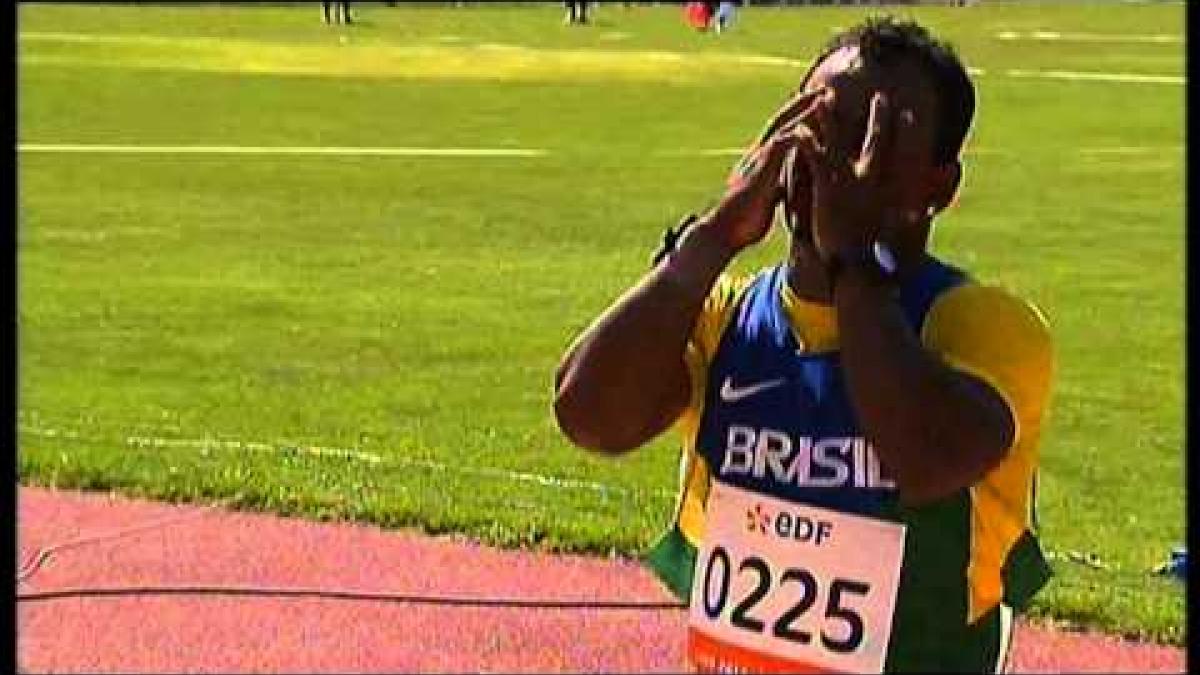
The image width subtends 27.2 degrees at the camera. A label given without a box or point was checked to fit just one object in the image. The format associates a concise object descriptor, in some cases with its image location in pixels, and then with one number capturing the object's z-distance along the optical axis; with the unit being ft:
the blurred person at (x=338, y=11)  189.78
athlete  8.99
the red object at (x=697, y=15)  148.15
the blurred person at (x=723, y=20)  158.16
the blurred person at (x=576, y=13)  196.95
